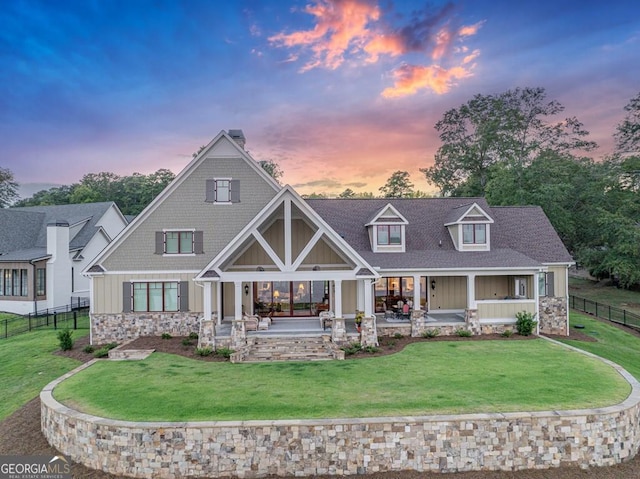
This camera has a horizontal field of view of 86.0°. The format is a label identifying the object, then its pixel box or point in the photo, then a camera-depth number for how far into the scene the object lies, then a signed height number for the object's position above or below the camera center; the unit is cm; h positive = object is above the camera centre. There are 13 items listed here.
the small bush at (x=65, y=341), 1472 -397
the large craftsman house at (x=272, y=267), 1552 -96
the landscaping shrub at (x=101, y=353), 1348 -417
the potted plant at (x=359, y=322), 1382 -310
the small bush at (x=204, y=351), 1286 -393
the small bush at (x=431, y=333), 1495 -385
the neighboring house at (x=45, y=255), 2238 -42
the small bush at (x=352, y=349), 1292 -392
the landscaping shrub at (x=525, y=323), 1499 -348
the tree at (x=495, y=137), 3384 +1142
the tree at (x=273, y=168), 5234 +1227
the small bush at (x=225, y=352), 1265 -393
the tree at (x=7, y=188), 5422 +1001
